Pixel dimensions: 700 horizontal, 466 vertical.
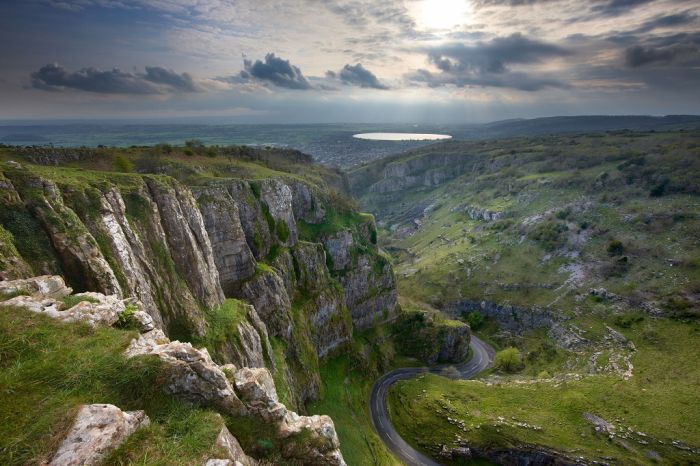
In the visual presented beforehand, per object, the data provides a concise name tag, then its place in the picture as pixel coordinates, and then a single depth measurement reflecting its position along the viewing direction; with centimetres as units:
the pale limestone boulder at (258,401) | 2214
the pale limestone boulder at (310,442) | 2180
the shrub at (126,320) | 2477
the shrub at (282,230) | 8414
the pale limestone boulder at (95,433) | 1477
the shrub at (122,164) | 7194
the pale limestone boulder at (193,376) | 1988
